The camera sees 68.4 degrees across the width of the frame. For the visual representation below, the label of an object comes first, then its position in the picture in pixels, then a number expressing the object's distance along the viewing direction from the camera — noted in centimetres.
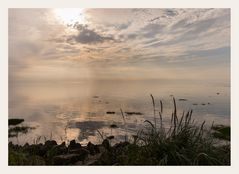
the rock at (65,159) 249
